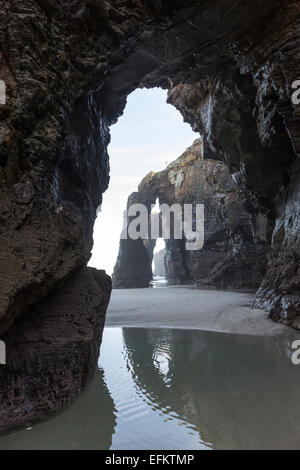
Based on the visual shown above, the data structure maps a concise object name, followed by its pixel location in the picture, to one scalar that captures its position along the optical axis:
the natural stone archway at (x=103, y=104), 3.44
